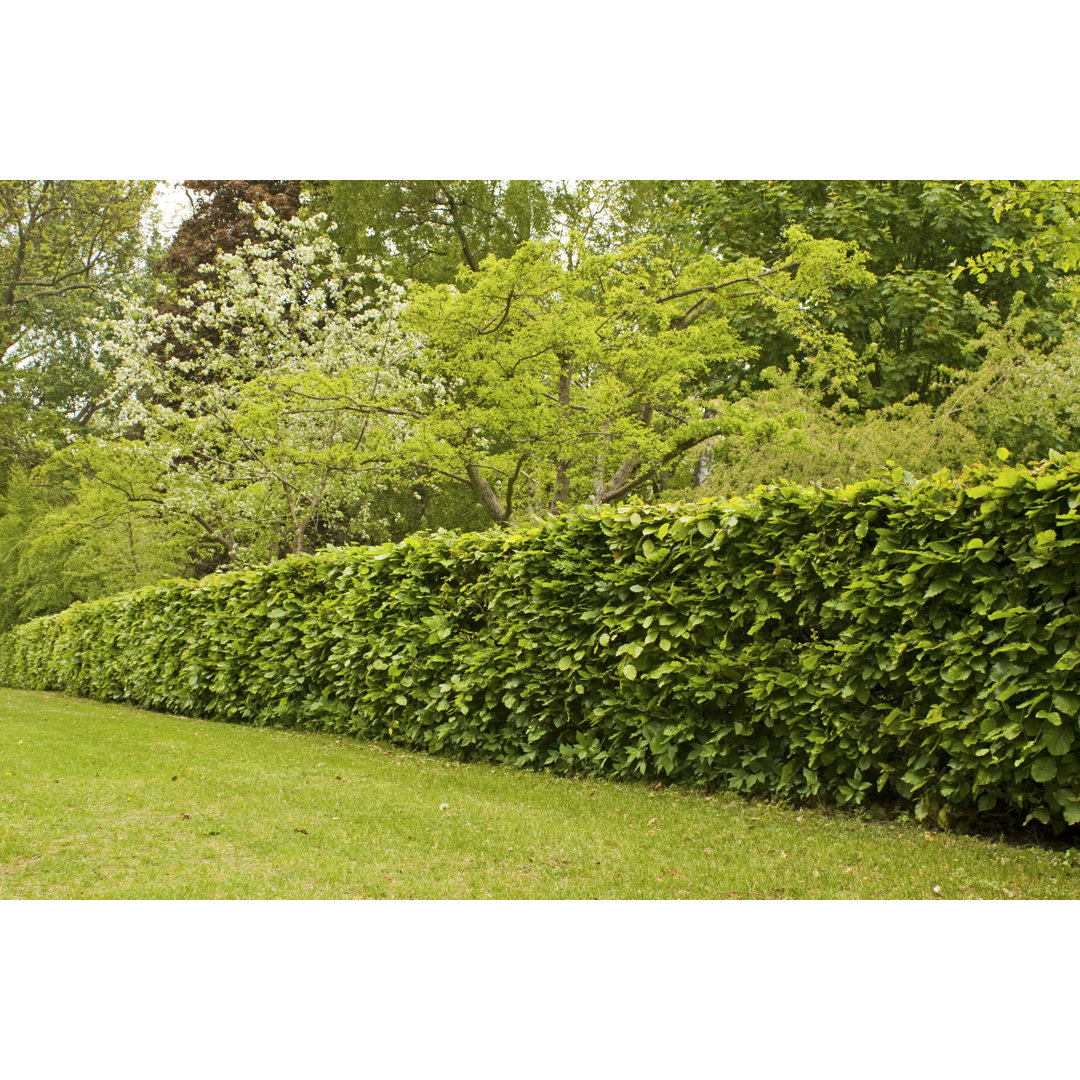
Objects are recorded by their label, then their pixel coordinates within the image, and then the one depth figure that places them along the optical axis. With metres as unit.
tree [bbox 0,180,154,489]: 24.69
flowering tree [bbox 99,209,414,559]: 14.97
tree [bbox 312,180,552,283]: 21.34
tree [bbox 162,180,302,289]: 21.67
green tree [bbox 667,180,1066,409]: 14.23
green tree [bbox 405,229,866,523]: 12.40
